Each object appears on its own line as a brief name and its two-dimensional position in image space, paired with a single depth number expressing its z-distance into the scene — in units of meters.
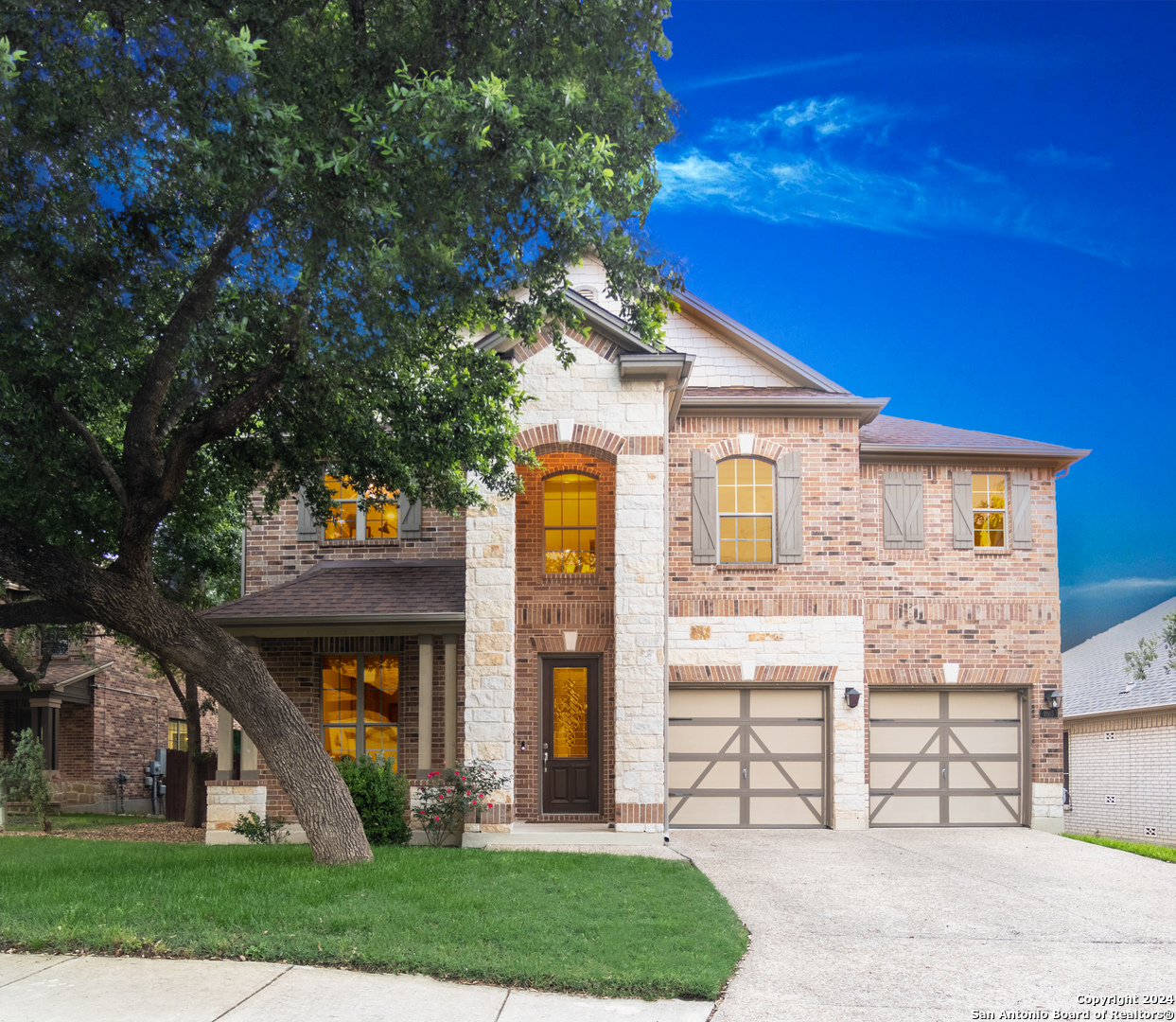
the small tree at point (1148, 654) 17.58
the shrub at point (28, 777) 17.81
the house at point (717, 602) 14.47
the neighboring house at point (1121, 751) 20.19
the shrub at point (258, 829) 14.15
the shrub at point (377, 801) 13.60
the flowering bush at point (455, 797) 13.30
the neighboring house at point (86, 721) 23.72
